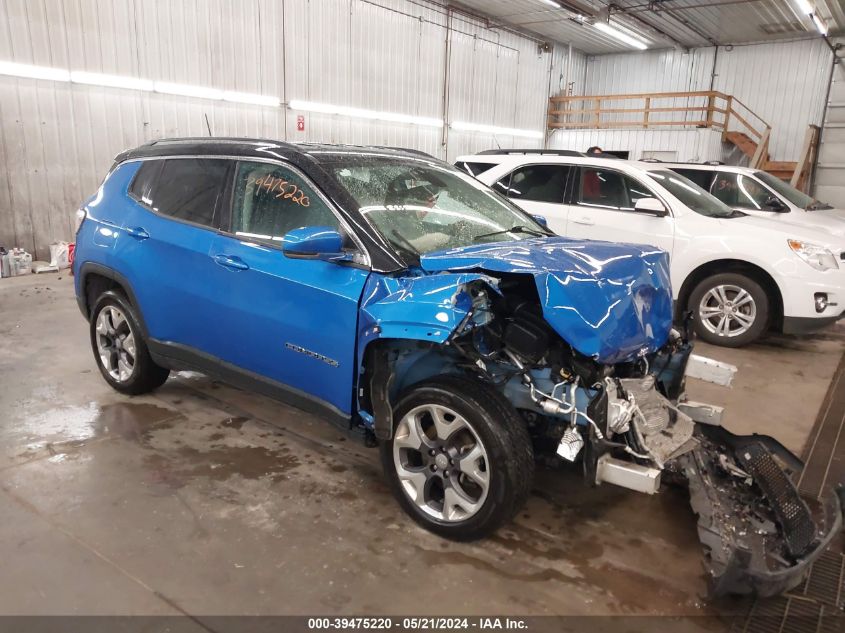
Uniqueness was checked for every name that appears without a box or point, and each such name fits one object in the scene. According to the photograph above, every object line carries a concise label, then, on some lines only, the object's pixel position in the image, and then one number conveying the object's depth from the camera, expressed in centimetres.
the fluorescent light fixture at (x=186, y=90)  1026
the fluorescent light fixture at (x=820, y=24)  1454
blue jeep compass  247
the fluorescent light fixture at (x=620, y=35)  1620
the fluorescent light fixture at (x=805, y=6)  1354
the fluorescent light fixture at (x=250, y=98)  1125
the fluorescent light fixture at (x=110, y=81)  925
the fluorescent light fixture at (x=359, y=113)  1253
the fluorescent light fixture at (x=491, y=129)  1659
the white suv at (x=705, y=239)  556
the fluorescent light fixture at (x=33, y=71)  852
